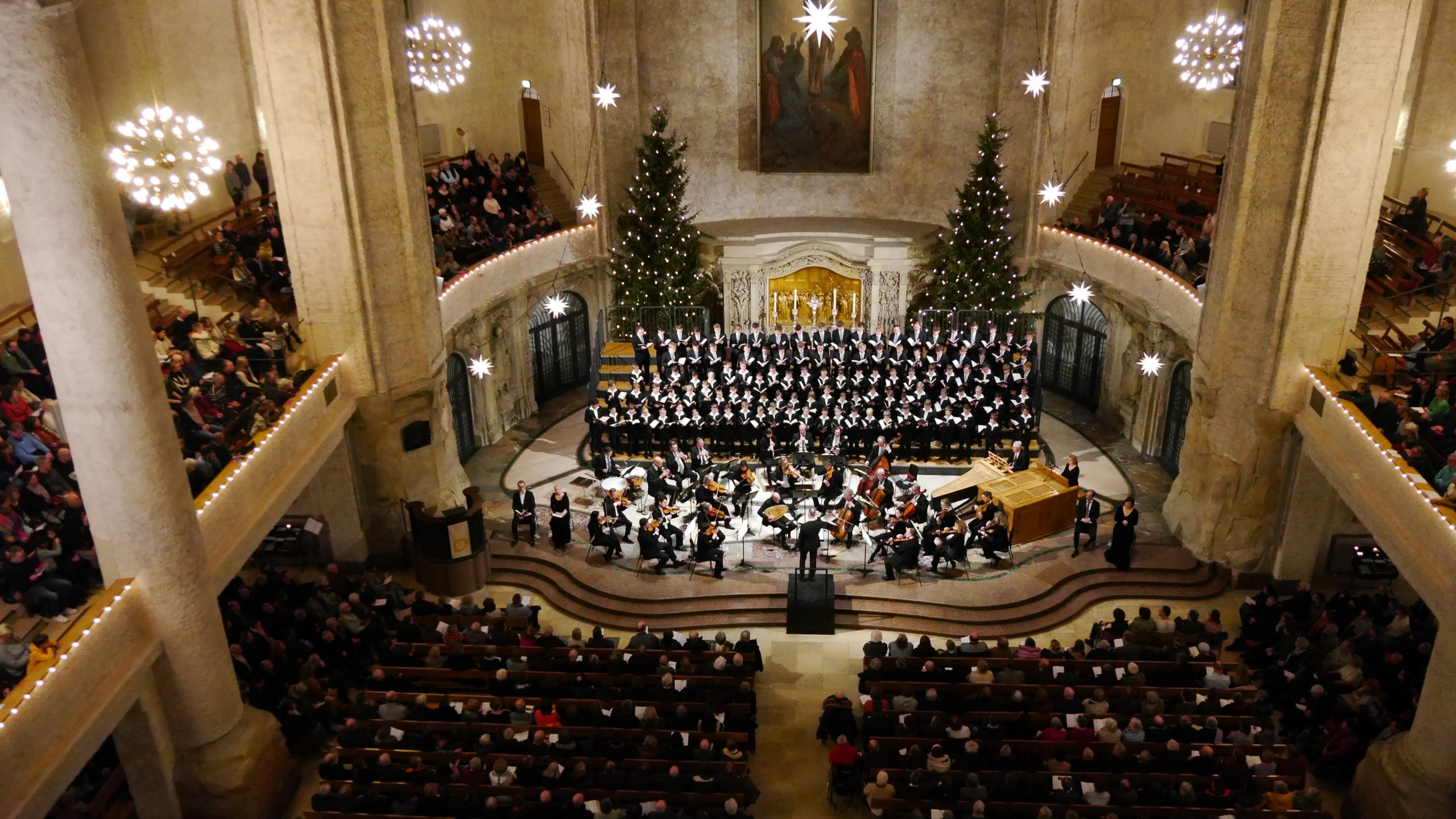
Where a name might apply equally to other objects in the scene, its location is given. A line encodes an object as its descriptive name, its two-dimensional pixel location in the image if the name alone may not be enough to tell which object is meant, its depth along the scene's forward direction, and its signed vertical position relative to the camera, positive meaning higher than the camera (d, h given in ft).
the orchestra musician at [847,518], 61.82 -25.84
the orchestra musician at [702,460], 68.80 -24.74
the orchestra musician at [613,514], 62.34 -25.54
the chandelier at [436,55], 70.54 +0.89
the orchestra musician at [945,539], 59.77 -26.06
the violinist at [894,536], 59.82 -25.90
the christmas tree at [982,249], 80.84 -14.12
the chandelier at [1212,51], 65.21 +0.14
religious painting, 86.99 -2.10
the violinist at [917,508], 60.75 -24.79
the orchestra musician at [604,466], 72.33 -26.22
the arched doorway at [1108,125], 87.61 -5.56
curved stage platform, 58.29 -28.59
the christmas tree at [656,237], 83.97 -13.27
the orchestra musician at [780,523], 61.87 -26.01
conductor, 57.57 -24.99
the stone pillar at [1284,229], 50.47 -8.57
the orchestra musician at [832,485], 65.77 -25.22
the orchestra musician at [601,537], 61.77 -26.44
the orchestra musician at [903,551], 59.57 -26.48
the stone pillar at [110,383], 32.22 -10.12
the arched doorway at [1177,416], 73.05 -24.37
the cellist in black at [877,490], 62.80 -24.61
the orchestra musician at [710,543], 60.49 -26.29
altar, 87.81 -16.56
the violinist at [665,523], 61.00 -25.65
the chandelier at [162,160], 42.34 -3.48
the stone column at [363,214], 53.21 -7.33
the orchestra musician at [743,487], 65.21 -25.00
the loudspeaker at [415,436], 61.41 -20.46
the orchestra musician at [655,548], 60.70 -26.68
